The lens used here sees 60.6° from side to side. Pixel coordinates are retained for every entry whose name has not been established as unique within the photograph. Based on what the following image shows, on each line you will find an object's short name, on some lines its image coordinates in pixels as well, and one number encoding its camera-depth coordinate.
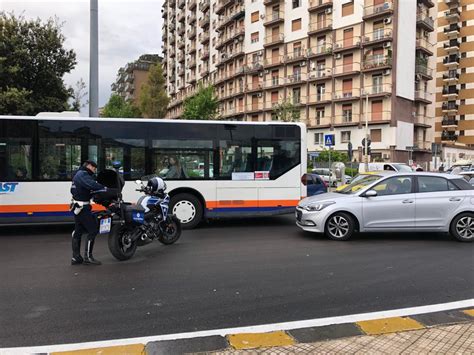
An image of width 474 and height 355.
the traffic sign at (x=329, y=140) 18.26
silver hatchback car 8.50
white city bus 9.11
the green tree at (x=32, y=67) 15.40
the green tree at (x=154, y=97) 50.44
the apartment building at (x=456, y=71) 66.12
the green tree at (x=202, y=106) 38.00
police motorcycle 6.71
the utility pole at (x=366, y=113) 41.22
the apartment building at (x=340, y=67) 43.17
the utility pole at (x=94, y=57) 12.58
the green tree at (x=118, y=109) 52.97
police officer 6.42
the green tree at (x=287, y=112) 39.18
